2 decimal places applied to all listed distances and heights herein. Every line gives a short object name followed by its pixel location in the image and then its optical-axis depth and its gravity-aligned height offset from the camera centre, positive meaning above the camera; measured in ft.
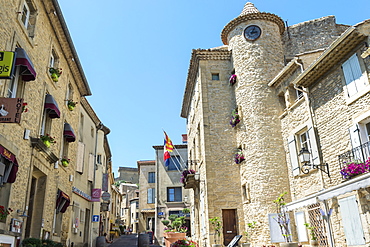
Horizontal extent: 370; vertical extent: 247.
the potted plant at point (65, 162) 45.22 +10.87
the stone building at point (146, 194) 106.42 +14.99
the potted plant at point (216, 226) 49.98 +2.14
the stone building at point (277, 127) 32.58 +14.07
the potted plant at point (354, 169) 29.30 +5.76
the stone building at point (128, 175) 258.98 +51.54
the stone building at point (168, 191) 93.15 +14.03
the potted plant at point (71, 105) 49.03 +19.61
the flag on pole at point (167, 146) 70.74 +19.30
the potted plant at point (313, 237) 38.01 +0.08
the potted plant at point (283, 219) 34.68 +2.42
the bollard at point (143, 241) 56.70 +0.49
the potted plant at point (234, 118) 55.11 +19.11
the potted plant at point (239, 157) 53.21 +12.48
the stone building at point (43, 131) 27.27 +12.31
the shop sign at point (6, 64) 22.00 +11.64
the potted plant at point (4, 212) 24.24 +2.62
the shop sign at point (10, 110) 21.81 +8.64
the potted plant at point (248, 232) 47.27 +1.12
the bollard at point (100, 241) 58.99 +0.74
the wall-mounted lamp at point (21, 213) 29.89 +3.04
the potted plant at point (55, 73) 40.97 +20.19
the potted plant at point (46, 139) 36.52 +11.14
